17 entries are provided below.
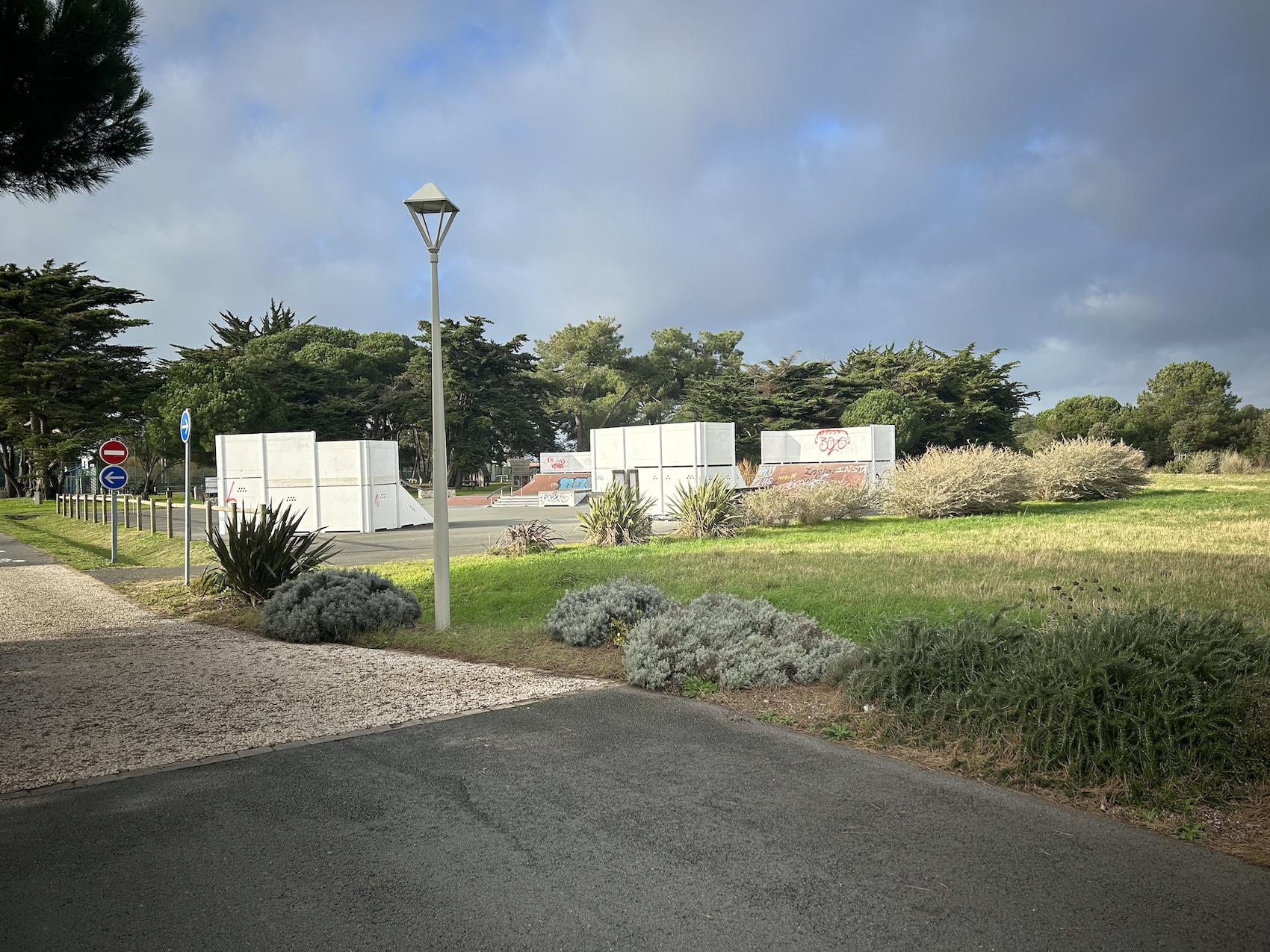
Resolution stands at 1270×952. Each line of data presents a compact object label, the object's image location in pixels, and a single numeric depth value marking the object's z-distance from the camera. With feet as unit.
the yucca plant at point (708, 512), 56.39
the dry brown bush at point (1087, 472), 73.00
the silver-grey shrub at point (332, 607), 27.63
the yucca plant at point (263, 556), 34.53
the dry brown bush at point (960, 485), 64.18
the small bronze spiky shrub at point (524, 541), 48.62
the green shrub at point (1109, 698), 13.08
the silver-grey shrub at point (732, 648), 19.52
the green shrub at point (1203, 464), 133.49
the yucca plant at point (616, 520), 53.36
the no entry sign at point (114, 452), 57.72
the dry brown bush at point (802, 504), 61.98
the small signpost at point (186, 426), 42.14
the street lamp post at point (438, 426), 27.55
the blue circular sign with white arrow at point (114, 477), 53.93
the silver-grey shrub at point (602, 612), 24.76
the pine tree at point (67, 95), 20.59
